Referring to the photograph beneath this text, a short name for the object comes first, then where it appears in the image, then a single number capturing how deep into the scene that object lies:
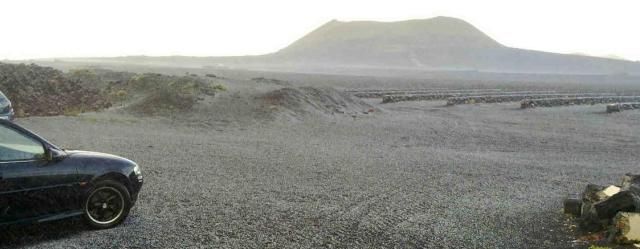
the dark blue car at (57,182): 7.18
